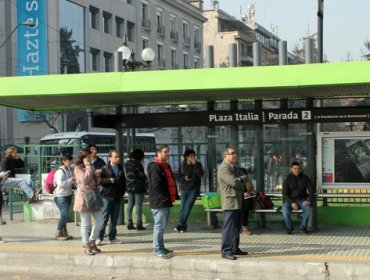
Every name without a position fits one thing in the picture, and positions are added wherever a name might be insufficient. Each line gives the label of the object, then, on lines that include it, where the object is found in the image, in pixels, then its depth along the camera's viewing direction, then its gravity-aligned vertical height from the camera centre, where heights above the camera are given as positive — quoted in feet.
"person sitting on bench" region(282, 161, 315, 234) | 36.24 -3.99
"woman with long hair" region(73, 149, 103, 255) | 30.81 -3.60
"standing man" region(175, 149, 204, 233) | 38.01 -3.57
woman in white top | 35.94 -3.88
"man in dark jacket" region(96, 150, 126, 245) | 33.50 -3.34
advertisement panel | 38.32 -2.04
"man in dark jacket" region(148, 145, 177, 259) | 29.37 -3.45
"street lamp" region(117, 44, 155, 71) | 60.49 +7.99
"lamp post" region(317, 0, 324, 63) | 49.21 +8.65
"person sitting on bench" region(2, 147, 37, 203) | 45.32 -3.12
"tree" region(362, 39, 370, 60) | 98.07 +13.75
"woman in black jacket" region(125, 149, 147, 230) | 38.50 -3.31
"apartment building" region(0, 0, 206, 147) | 139.85 +24.56
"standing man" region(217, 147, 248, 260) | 28.78 -3.40
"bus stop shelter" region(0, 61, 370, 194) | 32.35 +2.31
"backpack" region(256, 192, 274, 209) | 37.50 -4.52
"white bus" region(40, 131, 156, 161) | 44.68 -1.29
